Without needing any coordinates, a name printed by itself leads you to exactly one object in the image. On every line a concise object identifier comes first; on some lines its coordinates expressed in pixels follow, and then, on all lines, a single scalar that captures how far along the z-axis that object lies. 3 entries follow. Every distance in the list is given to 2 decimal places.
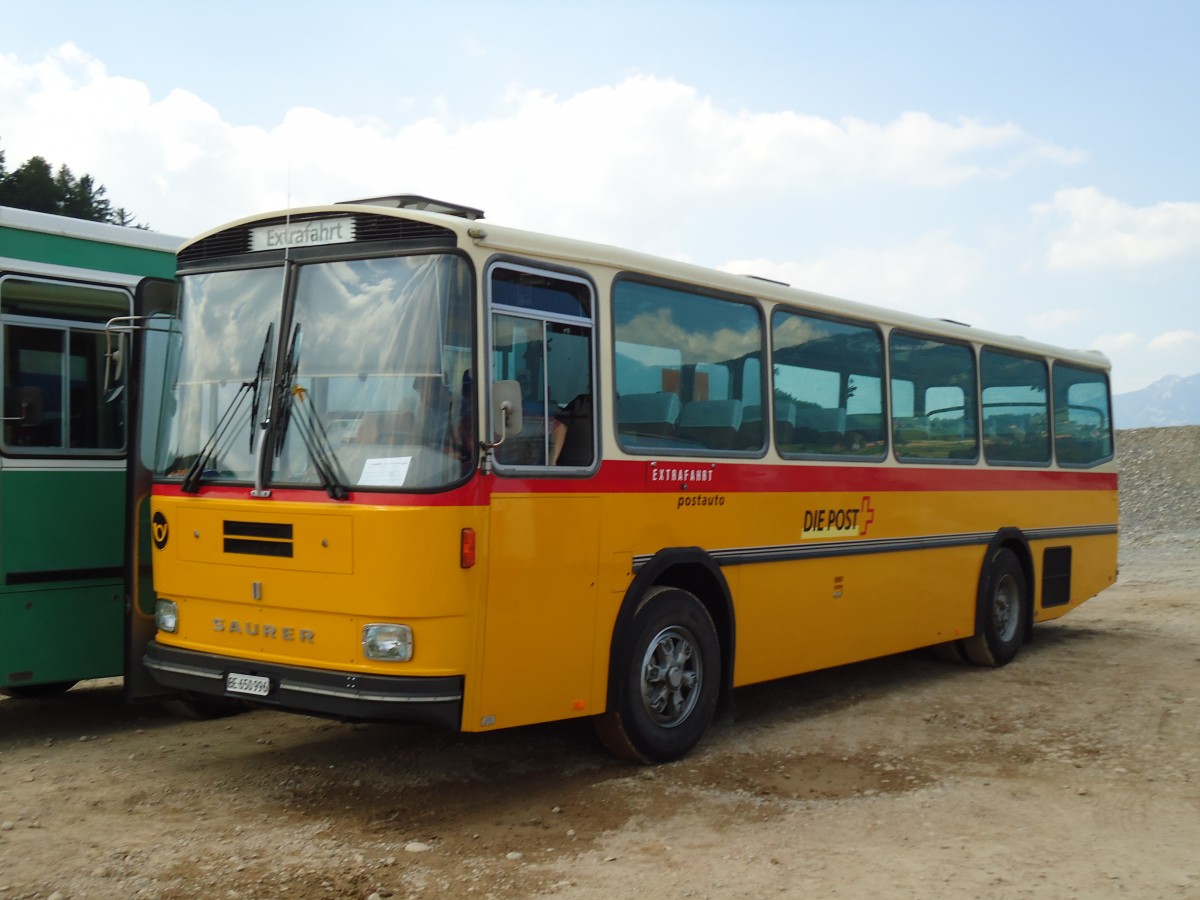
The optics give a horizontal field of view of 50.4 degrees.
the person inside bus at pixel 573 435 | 6.61
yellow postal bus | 5.98
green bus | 7.53
